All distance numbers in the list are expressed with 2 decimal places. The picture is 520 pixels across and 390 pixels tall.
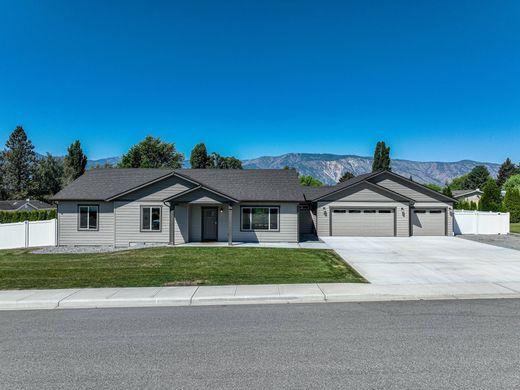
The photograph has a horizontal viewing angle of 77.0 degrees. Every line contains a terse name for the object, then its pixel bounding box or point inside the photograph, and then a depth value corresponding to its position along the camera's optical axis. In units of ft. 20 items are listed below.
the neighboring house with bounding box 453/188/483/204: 193.83
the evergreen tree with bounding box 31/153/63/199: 197.57
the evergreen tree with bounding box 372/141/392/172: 179.83
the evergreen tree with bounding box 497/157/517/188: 279.57
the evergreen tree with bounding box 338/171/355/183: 242.35
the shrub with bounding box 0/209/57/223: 95.09
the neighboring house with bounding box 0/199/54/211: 143.61
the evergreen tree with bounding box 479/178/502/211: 121.97
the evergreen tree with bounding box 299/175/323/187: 279.59
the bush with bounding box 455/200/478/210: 136.05
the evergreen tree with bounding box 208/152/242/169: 230.13
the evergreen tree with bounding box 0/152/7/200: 191.93
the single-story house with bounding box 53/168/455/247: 67.62
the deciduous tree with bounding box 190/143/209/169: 192.24
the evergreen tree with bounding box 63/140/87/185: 177.06
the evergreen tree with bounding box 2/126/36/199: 193.47
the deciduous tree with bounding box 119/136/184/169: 185.88
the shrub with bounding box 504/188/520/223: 117.39
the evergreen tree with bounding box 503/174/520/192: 209.20
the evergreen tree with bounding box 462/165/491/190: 316.81
